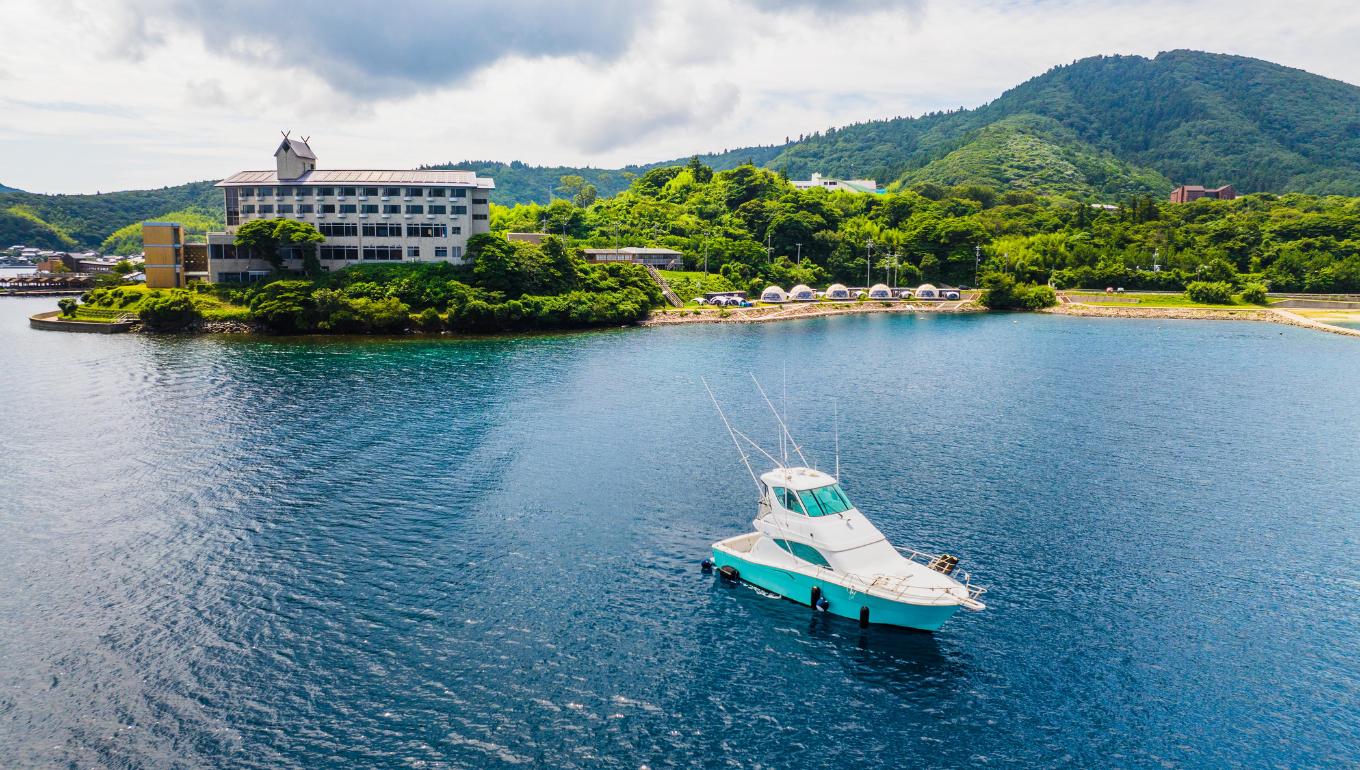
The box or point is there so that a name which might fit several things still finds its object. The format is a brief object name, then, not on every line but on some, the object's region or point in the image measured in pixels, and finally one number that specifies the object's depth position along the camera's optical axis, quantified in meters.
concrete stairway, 152.88
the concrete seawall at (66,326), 121.38
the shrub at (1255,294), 174.75
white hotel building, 131.38
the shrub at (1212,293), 176.12
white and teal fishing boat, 36.31
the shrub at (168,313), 119.62
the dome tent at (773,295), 166.38
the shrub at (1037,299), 177.00
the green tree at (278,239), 125.31
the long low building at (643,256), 169.12
